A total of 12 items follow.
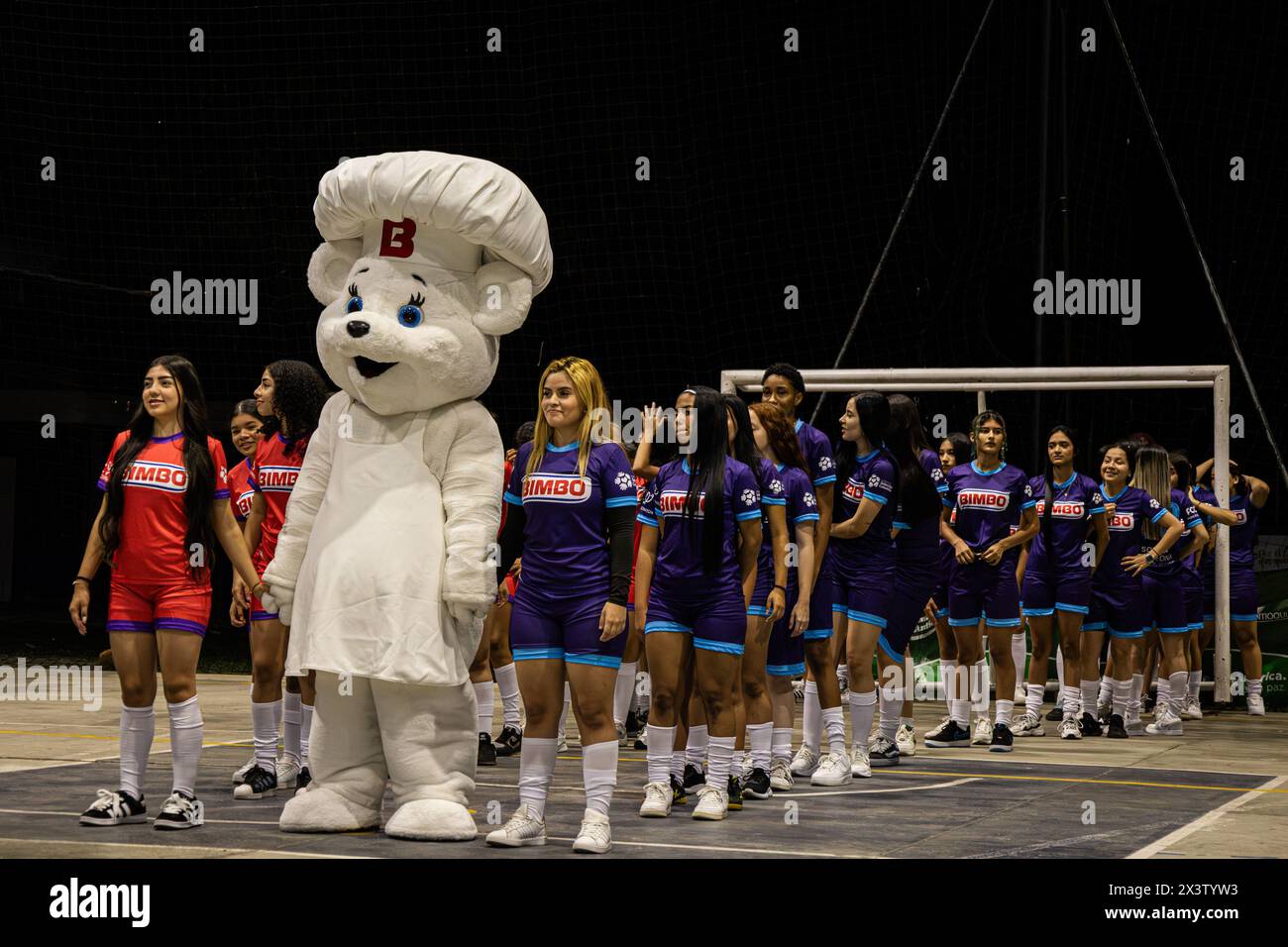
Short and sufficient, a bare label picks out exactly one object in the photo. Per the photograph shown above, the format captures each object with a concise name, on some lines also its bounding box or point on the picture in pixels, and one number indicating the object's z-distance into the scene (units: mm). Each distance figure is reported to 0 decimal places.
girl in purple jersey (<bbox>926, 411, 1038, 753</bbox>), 9859
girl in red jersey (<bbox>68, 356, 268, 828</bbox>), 6379
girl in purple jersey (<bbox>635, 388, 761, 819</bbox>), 6684
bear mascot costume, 6000
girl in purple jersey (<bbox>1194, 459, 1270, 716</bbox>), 12625
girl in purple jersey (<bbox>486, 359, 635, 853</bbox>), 5902
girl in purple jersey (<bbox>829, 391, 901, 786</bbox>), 8320
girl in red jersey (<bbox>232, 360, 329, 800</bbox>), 7484
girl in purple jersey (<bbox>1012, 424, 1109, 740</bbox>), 10352
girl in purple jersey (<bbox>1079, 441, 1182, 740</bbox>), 10625
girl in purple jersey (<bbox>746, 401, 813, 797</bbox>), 7410
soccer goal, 12445
